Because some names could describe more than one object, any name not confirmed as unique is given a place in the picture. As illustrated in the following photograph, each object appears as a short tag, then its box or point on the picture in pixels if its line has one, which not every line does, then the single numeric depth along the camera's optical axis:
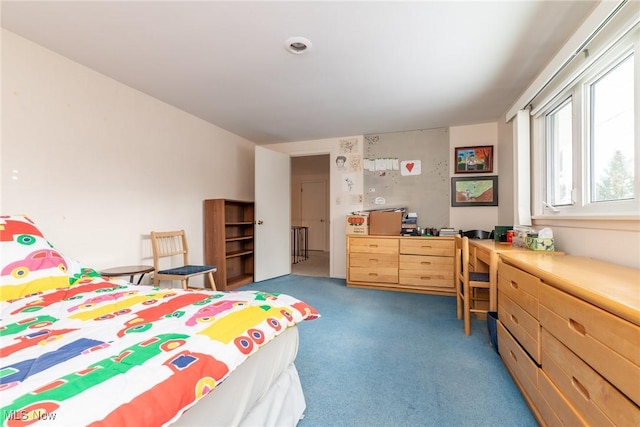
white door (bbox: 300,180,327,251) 7.32
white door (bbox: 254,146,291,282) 4.08
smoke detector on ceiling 1.91
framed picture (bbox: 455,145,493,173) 3.66
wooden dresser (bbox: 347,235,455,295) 3.44
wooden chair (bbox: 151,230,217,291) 2.62
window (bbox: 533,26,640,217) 1.50
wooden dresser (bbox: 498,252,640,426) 0.79
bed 0.61
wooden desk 2.11
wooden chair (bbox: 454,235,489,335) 2.29
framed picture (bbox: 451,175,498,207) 3.66
